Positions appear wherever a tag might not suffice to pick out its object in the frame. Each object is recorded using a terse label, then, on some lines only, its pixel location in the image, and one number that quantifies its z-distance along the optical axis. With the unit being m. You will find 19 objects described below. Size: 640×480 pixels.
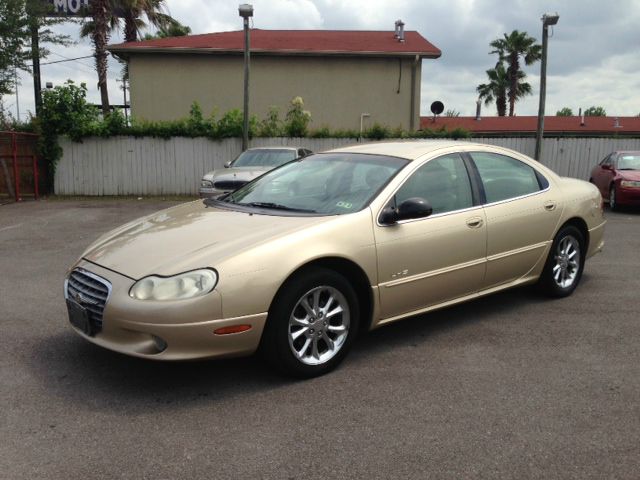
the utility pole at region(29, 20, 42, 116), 19.61
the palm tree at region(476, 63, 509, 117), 46.69
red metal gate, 15.61
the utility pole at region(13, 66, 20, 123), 19.76
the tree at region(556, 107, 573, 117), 66.66
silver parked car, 12.23
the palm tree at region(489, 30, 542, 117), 44.35
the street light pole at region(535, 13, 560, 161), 16.05
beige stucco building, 21.64
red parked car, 12.99
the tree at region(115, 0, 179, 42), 25.52
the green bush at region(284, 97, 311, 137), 18.30
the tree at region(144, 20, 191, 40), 28.61
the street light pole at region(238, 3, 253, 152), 15.50
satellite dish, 25.14
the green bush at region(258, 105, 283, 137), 18.25
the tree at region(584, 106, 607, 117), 67.50
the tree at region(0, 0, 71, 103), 18.80
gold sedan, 3.45
